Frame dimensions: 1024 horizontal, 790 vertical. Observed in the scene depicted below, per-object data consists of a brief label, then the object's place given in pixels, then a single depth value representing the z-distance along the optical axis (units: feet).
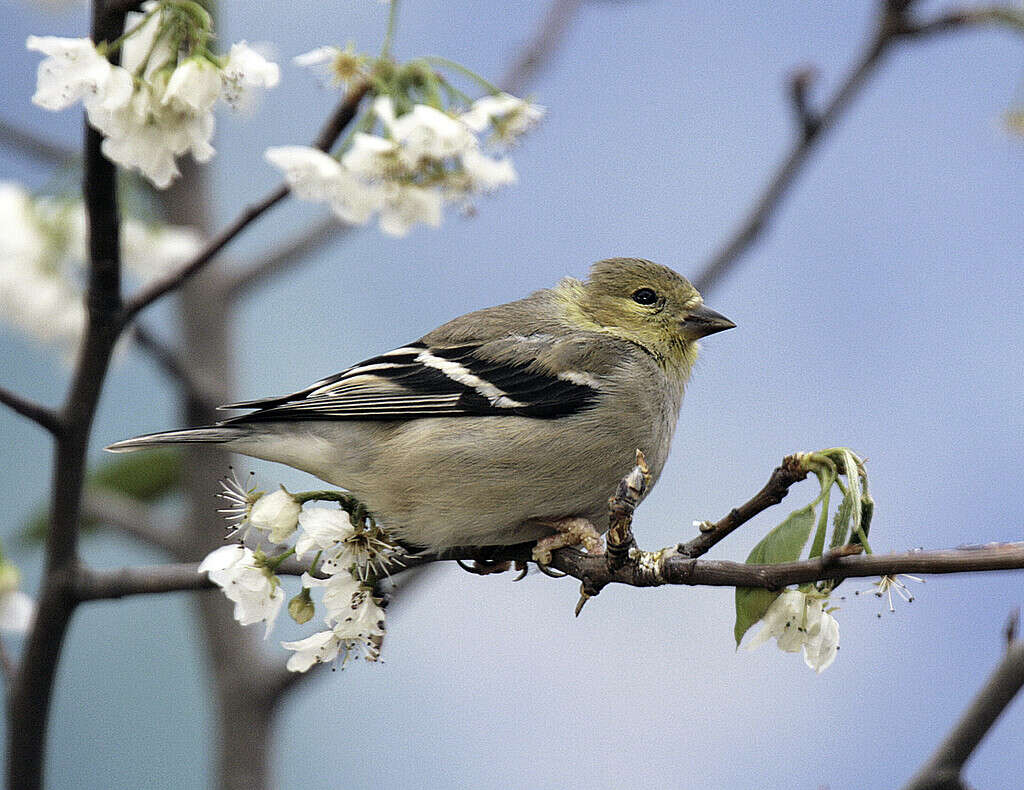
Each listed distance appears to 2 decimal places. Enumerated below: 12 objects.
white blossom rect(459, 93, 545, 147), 16.02
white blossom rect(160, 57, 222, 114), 13.65
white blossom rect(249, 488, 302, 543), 13.05
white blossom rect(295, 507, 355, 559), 13.03
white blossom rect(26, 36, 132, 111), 13.56
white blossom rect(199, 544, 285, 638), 13.05
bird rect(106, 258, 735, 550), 15.51
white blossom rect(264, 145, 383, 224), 15.42
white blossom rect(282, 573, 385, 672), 13.17
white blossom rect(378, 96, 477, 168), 14.85
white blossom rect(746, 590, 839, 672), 11.60
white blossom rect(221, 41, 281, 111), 13.94
